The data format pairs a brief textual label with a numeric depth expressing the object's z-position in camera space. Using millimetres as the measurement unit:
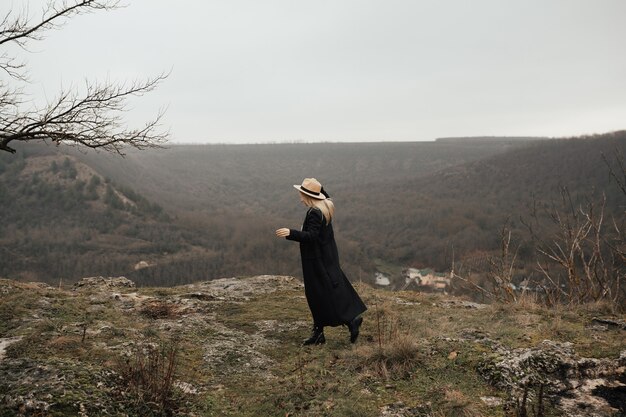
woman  5500
